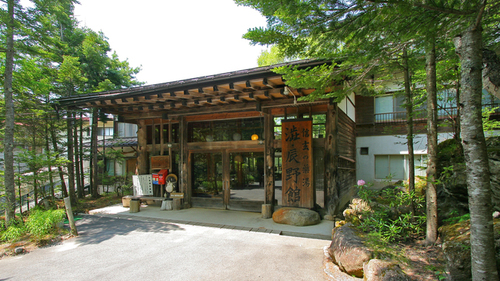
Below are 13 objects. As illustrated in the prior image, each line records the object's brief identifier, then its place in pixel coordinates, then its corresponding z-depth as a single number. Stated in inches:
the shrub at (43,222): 201.5
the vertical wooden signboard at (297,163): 244.8
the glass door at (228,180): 283.6
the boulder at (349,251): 119.9
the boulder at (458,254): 89.2
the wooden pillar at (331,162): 242.5
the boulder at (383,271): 95.3
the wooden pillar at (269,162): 268.2
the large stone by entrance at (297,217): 224.2
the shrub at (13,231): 201.6
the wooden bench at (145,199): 316.0
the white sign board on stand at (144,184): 330.6
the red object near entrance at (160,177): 320.3
